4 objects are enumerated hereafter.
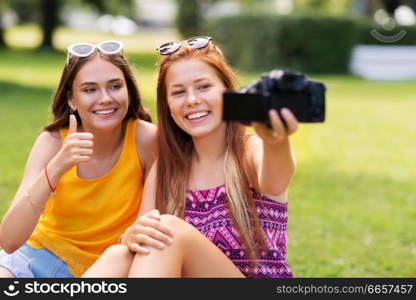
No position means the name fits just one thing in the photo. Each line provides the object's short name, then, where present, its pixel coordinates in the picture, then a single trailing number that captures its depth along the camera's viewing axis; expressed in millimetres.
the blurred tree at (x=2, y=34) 29312
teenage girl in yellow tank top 3355
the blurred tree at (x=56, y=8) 28422
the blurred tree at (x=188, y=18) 29188
